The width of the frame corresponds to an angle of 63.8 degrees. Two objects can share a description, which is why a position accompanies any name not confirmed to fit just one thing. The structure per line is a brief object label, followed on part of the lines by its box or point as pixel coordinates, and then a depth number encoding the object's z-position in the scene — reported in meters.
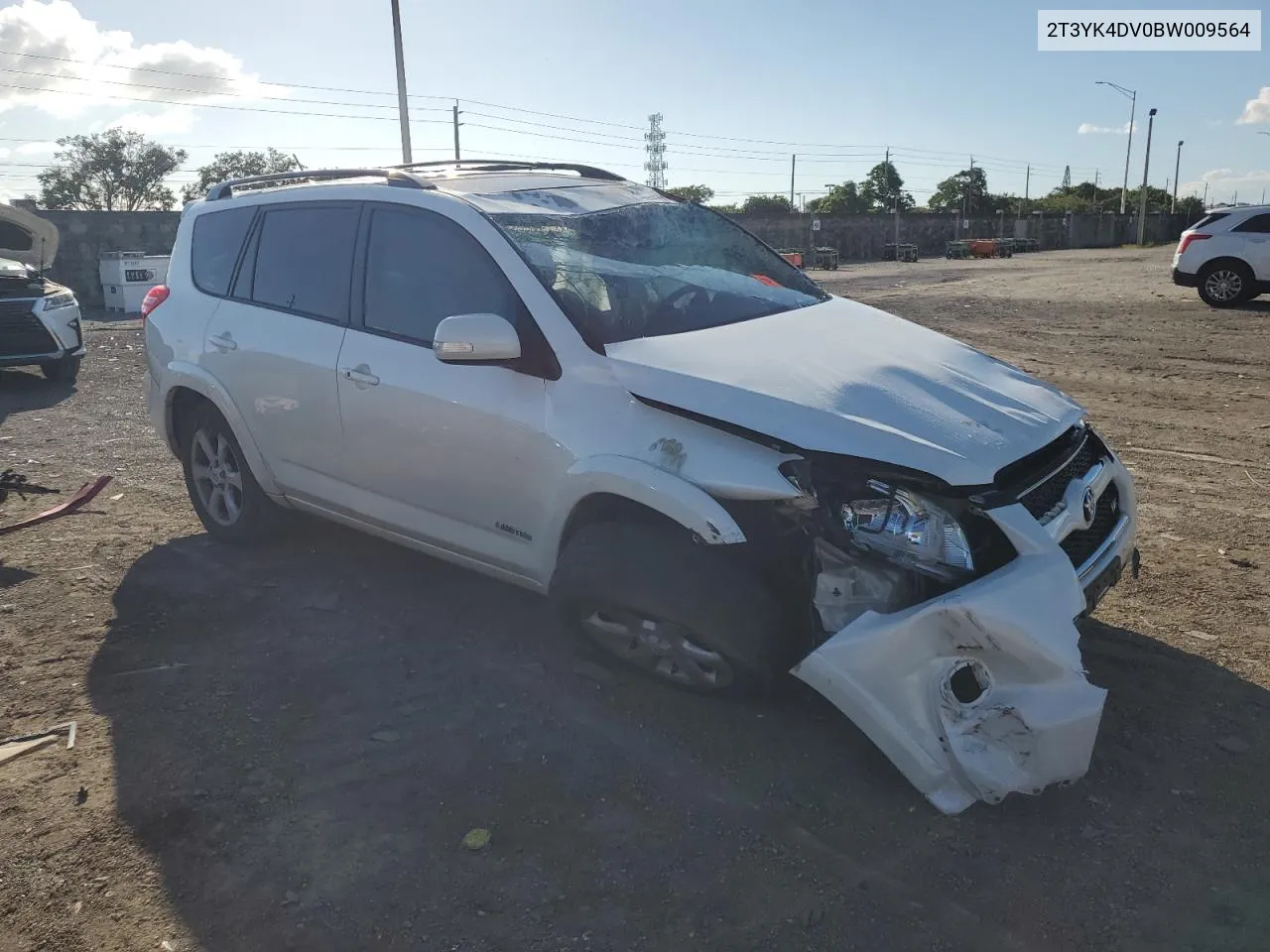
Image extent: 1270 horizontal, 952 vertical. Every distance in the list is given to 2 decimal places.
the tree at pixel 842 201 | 90.94
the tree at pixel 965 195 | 91.12
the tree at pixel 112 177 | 65.94
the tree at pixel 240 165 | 59.34
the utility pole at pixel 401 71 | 28.23
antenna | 98.31
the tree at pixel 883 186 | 103.00
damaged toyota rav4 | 2.81
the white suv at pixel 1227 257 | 16.09
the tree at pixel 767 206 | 63.00
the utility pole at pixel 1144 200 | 65.74
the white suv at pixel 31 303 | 10.24
